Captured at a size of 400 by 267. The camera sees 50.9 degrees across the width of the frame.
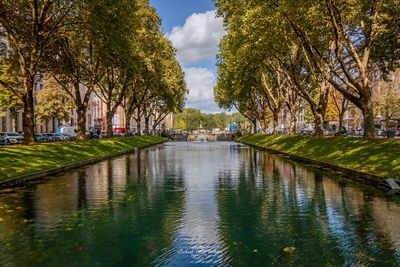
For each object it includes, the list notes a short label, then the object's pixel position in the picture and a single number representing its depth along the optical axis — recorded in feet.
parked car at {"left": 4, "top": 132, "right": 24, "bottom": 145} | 153.22
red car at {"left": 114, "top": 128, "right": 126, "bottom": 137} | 356.11
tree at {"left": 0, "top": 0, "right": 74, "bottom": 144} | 88.89
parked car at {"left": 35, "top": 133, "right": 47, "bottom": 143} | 181.88
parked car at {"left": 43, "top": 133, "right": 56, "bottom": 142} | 189.98
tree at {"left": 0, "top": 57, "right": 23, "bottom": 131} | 119.19
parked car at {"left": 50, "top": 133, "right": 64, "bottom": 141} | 200.64
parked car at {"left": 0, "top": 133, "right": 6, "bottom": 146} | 146.28
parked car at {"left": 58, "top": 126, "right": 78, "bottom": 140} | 242.72
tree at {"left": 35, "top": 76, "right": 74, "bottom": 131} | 231.30
